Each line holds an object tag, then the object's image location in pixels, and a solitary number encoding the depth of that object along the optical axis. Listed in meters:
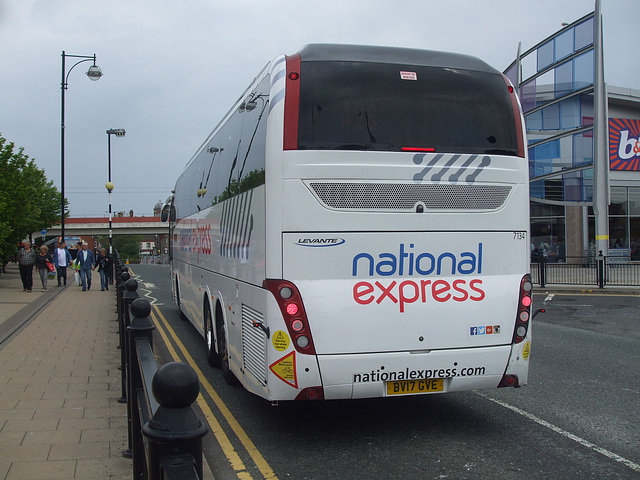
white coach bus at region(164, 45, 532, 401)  5.49
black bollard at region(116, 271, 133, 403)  6.88
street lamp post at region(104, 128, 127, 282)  37.00
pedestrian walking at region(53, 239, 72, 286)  24.78
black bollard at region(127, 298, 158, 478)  3.70
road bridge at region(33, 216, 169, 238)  80.88
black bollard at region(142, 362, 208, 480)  2.07
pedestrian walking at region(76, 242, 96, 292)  23.45
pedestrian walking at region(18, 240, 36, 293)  20.89
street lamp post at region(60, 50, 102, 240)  28.50
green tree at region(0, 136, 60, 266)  23.64
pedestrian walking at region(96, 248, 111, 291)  23.88
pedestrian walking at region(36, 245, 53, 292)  22.32
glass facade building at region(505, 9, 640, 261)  30.45
